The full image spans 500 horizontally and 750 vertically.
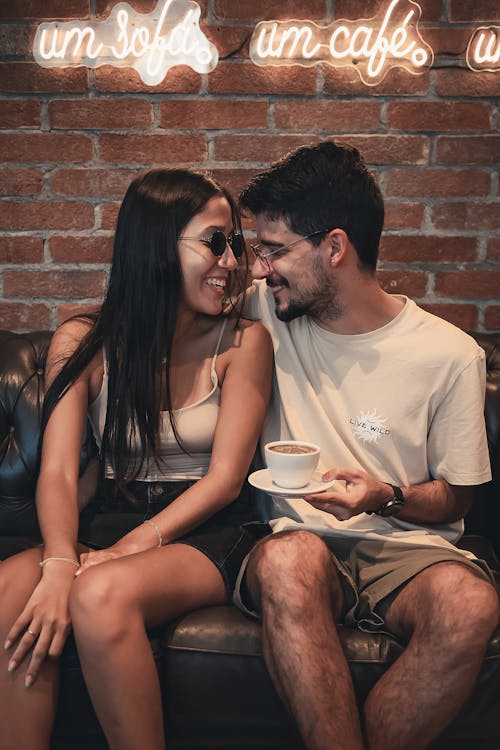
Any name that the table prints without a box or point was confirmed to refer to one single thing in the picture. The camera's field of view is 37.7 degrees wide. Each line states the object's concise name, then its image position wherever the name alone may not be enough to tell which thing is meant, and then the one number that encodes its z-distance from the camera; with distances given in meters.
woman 1.67
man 1.55
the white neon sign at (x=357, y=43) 2.26
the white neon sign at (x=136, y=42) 2.24
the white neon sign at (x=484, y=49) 2.28
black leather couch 1.55
